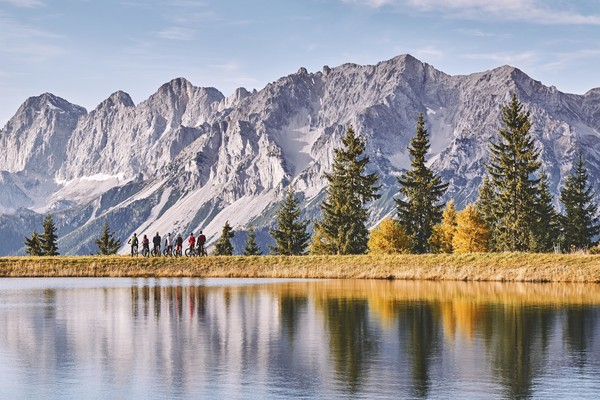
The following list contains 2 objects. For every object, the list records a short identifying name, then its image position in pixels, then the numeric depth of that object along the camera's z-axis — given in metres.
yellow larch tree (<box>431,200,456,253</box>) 111.03
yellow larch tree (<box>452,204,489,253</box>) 118.81
